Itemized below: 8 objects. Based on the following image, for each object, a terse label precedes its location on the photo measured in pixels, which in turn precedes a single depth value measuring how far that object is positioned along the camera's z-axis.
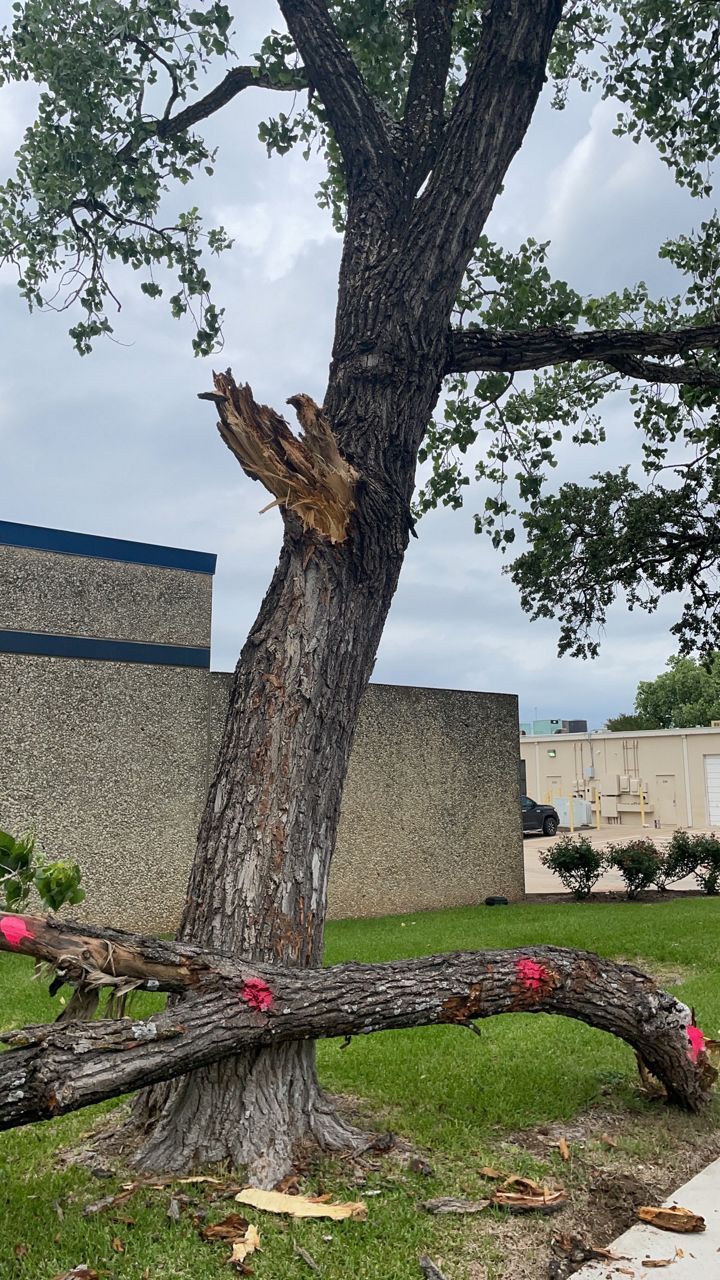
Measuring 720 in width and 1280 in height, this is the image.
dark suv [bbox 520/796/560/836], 29.78
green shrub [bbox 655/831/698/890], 14.42
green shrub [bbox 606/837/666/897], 13.80
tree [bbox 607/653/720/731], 49.41
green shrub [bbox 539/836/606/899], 14.05
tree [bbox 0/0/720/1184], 3.83
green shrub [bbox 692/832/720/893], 14.50
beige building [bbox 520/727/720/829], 33.50
